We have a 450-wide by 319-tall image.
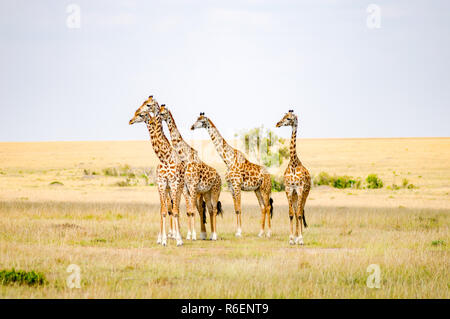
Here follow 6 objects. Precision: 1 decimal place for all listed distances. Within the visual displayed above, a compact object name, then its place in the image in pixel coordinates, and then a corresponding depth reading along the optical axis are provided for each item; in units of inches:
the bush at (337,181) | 1761.8
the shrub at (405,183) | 1791.0
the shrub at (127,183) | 1780.5
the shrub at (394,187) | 1712.6
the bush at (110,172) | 2236.0
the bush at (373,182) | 1789.0
